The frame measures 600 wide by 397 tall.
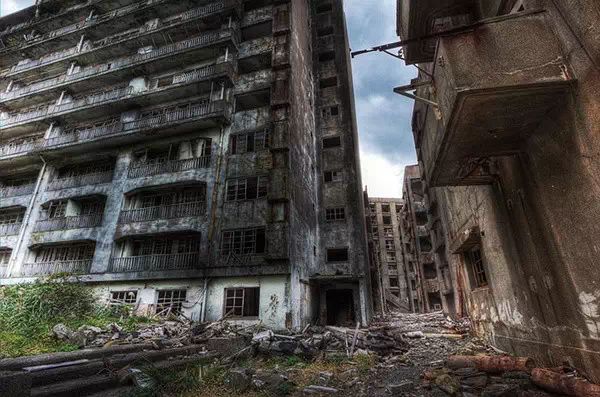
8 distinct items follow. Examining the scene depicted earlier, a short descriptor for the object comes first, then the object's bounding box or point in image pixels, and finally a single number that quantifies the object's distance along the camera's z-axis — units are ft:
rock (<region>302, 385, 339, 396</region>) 20.55
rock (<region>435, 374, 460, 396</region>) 17.87
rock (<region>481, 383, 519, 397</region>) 15.83
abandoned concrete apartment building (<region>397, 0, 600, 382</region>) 14.32
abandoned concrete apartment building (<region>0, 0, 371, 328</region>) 54.34
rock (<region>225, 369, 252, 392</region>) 21.18
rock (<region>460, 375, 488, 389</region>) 18.04
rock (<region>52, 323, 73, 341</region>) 34.06
